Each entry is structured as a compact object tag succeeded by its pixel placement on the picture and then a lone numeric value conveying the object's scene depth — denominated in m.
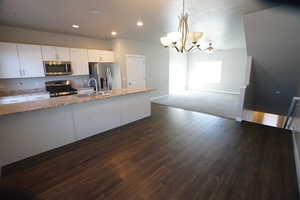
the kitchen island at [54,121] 2.30
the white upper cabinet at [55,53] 4.13
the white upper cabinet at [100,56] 5.10
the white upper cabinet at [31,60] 3.78
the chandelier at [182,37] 2.57
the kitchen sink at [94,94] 3.35
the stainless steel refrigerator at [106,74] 5.37
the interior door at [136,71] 5.86
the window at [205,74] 9.50
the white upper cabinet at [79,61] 4.71
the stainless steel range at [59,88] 4.42
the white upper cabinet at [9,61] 3.53
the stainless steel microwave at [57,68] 4.20
